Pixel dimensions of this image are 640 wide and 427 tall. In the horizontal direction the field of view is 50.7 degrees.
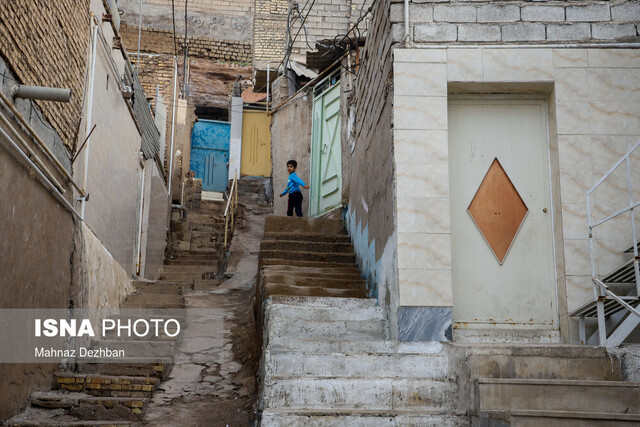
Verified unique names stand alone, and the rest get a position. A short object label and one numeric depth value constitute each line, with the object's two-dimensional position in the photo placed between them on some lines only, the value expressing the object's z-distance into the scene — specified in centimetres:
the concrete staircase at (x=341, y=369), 448
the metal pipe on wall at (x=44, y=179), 487
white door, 596
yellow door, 1914
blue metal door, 2131
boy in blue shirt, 1214
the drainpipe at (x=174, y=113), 1485
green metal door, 1210
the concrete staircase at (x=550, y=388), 415
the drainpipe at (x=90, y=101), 730
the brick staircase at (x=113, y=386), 530
